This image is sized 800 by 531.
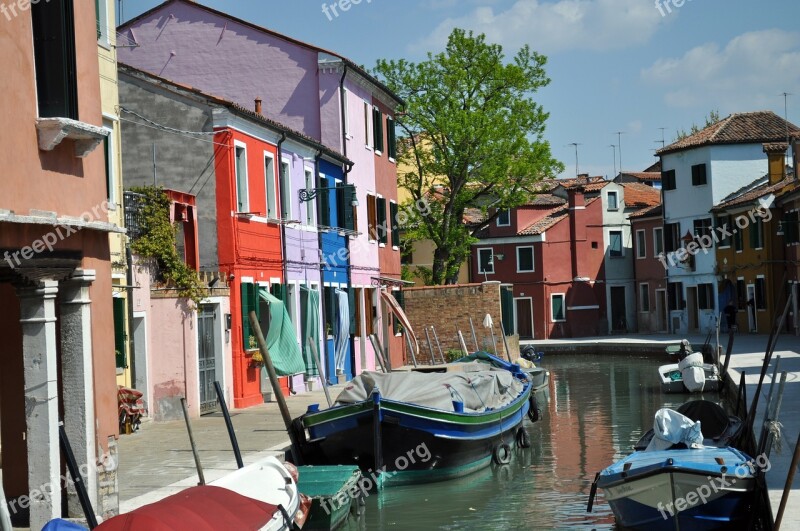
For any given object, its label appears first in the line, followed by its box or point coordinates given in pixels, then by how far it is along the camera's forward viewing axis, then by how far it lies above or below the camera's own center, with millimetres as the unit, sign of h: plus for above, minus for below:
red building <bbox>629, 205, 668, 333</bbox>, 57781 +834
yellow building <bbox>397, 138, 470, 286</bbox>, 55547 +1815
